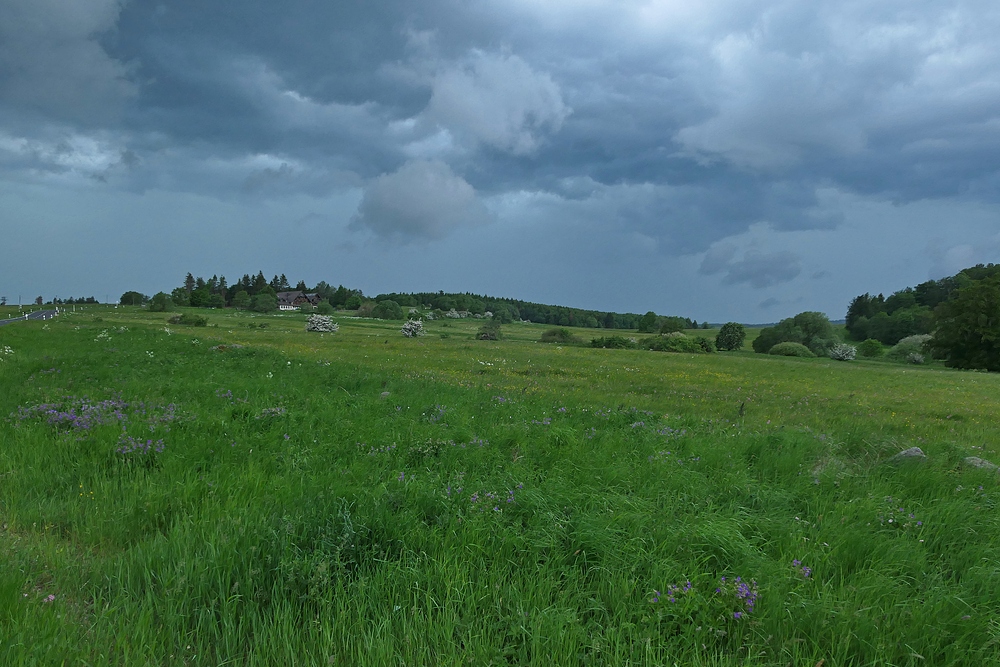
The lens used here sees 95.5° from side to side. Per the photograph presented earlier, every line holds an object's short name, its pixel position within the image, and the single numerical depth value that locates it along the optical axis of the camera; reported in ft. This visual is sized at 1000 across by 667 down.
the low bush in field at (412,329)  213.05
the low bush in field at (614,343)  204.53
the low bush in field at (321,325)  211.61
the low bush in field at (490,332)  224.53
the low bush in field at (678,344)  204.33
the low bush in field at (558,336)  250.16
